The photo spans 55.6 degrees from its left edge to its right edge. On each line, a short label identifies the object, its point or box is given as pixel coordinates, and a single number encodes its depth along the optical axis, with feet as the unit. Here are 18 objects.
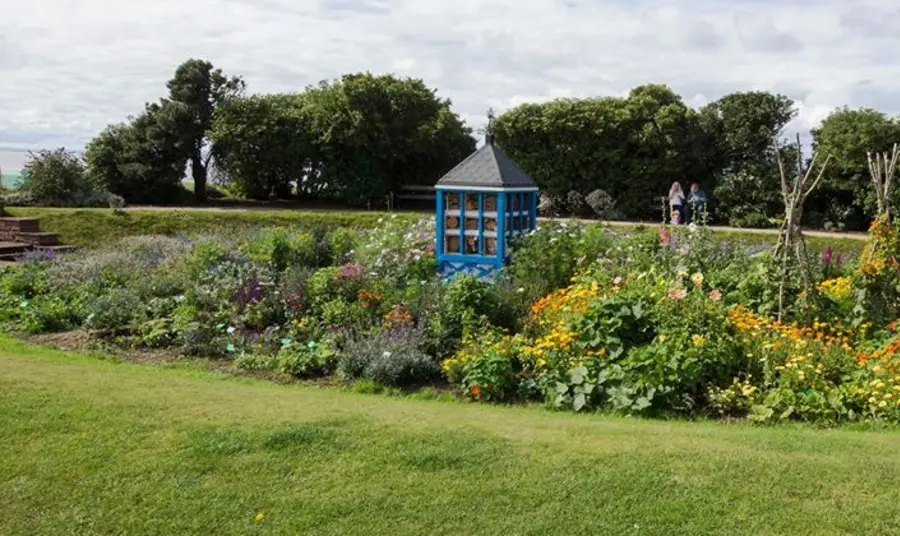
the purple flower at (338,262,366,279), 31.24
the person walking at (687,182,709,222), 62.28
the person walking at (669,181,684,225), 63.67
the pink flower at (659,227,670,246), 32.73
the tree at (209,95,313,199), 83.82
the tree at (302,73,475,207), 83.87
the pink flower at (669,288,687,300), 24.34
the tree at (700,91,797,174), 72.84
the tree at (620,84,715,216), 75.05
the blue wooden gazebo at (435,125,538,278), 35.65
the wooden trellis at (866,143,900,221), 28.71
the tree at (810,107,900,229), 63.62
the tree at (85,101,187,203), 83.41
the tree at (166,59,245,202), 85.92
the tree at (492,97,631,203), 77.61
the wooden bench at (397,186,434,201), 91.15
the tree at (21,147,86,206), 68.54
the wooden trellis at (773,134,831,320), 26.40
